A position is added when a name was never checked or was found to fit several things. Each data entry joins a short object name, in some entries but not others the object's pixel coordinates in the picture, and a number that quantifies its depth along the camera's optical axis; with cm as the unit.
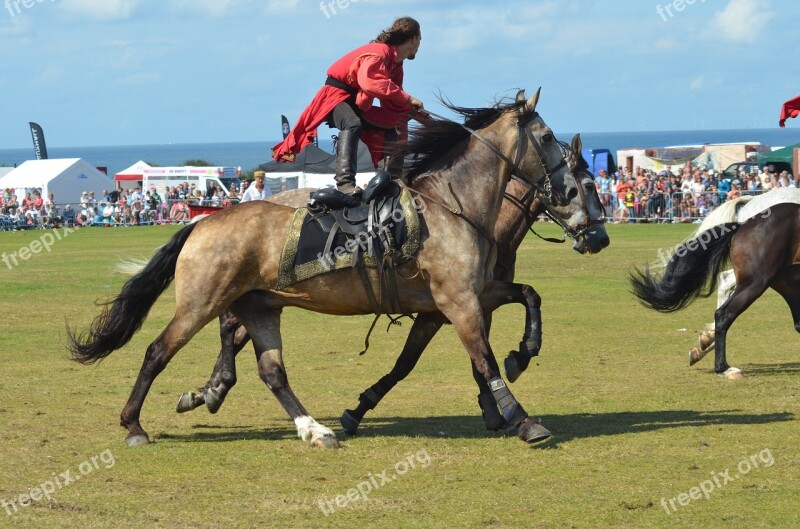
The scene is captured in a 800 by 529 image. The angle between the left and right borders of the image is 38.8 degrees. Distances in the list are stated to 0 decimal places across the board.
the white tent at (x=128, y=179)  5638
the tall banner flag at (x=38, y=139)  6562
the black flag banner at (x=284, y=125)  5181
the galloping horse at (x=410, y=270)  829
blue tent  5084
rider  869
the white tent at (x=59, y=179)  4744
